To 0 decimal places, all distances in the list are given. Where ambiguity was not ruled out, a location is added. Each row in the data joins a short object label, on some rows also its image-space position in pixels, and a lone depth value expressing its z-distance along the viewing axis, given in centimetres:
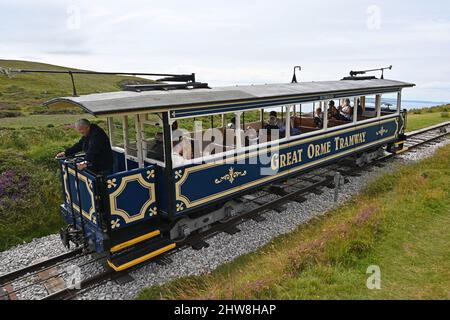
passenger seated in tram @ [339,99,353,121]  1205
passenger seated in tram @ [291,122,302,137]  997
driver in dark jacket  631
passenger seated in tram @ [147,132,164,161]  674
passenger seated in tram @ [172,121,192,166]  663
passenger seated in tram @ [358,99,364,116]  1309
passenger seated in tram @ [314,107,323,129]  1139
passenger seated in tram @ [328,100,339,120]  1221
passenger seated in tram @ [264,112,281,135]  971
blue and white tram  602
